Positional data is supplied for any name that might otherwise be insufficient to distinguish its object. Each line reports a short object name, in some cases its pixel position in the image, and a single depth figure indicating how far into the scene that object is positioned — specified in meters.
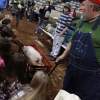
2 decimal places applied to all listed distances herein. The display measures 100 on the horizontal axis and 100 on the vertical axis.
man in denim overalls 2.25
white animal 3.82
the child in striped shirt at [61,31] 5.70
